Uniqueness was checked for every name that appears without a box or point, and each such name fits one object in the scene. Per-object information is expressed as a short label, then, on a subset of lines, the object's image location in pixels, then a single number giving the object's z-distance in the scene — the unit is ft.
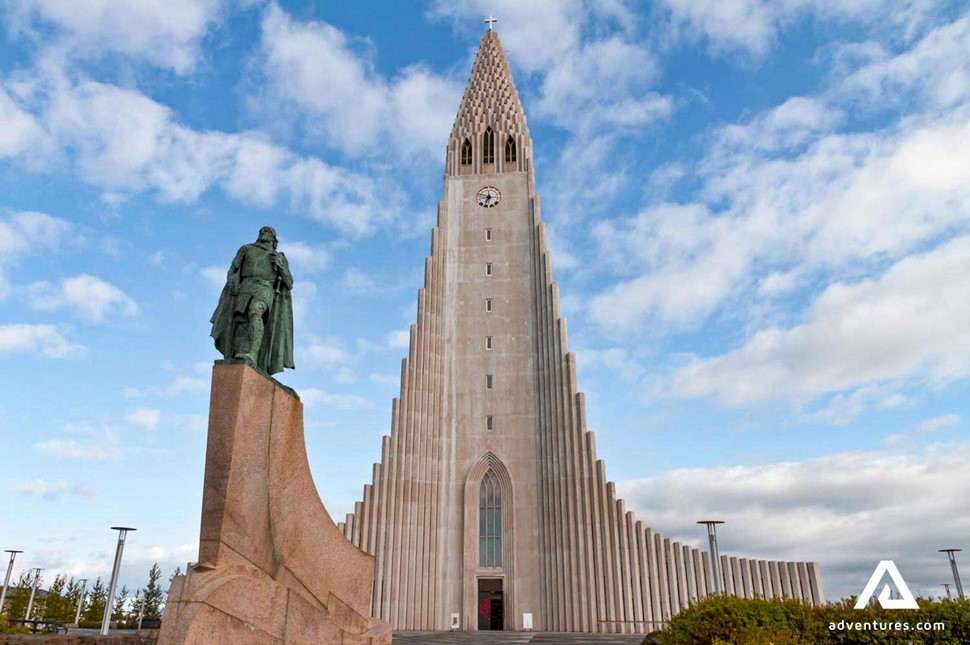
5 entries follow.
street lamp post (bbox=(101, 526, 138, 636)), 76.74
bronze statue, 31.94
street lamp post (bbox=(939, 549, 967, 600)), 86.15
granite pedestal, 24.41
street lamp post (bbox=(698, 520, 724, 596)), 70.74
